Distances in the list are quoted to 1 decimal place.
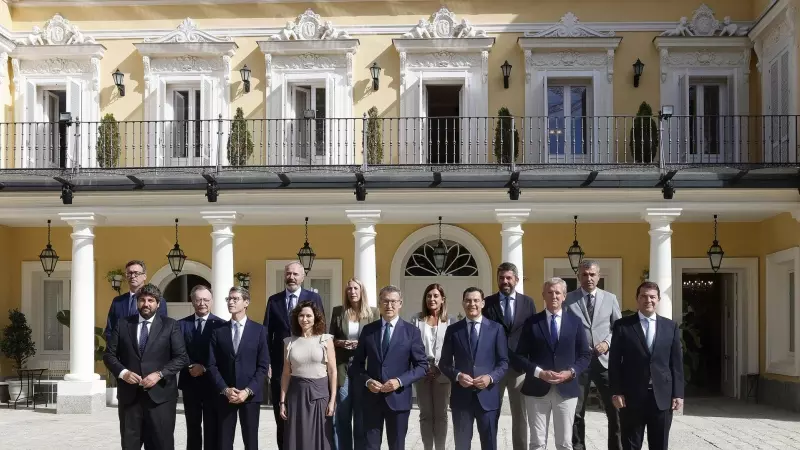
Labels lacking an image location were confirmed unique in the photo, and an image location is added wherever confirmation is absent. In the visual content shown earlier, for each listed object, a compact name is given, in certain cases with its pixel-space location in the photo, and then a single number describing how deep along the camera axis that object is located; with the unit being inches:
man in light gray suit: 383.6
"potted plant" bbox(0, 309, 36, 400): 741.9
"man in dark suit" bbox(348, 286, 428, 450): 346.0
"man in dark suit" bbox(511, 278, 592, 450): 346.6
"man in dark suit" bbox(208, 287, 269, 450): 356.2
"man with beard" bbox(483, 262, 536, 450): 374.6
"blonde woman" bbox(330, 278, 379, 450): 376.5
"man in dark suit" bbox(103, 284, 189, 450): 352.2
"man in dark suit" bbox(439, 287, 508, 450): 347.9
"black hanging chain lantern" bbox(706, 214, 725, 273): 675.4
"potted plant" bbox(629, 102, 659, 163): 679.1
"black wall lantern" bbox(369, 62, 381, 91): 712.4
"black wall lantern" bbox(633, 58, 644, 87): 700.0
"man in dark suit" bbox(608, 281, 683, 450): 337.4
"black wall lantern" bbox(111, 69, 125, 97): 719.7
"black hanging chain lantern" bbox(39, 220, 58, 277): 714.8
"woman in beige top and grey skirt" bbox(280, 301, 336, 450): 344.5
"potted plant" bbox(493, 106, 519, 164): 683.4
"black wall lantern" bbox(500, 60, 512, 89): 706.8
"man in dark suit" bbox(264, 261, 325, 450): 380.5
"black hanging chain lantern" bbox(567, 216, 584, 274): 703.7
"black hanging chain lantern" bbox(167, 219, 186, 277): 717.3
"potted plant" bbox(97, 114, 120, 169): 700.7
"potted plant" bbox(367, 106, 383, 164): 686.5
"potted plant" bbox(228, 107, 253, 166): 693.3
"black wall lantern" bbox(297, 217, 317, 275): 716.7
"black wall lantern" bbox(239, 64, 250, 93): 714.8
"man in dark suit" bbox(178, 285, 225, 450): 360.8
